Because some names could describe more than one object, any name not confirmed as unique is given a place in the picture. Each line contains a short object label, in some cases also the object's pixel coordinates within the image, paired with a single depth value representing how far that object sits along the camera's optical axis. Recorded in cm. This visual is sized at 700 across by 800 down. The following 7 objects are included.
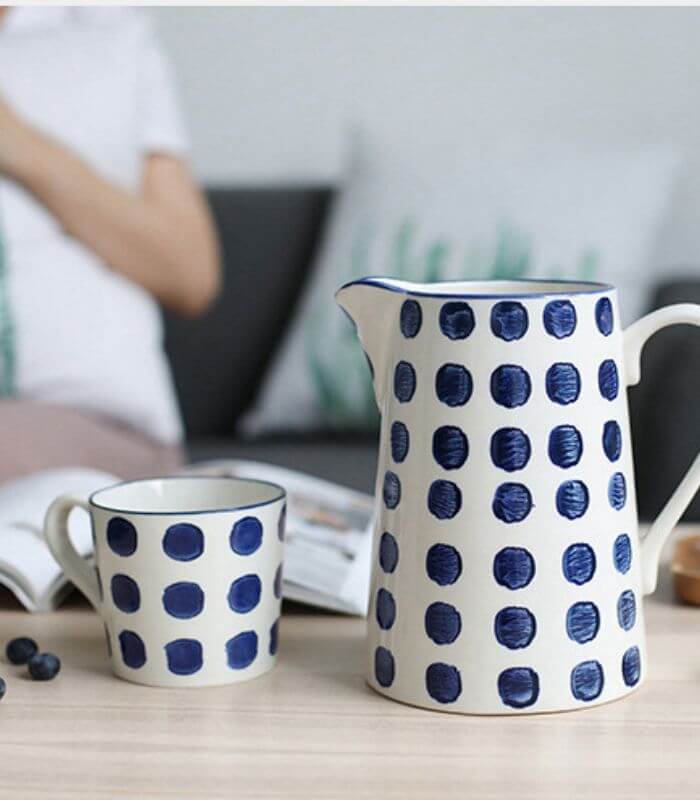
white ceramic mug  115
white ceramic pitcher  110
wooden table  105
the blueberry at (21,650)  120
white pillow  249
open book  129
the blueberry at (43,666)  118
